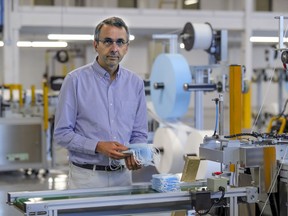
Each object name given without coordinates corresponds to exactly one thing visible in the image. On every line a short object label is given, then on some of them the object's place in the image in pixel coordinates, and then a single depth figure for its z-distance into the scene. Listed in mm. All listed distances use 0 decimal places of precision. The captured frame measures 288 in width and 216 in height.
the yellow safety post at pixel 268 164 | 2461
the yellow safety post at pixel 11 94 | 7779
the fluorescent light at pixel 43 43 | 12767
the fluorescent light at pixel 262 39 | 11298
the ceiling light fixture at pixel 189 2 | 14701
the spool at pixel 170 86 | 6087
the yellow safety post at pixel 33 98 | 7906
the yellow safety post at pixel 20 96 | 7723
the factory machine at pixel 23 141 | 7086
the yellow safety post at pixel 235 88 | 4148
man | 2404
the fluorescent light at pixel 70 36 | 10227
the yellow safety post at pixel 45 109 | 7117
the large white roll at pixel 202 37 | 5914
